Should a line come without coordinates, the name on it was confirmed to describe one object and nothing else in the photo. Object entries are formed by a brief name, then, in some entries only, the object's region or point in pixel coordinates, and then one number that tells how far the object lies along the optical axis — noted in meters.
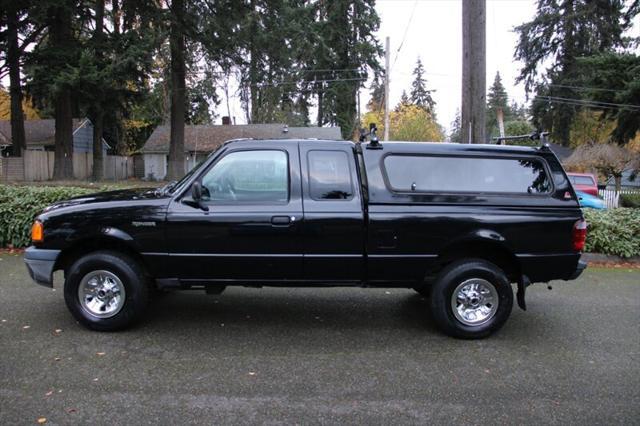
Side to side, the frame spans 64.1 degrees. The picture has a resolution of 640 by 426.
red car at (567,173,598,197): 17.56
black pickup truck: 4.91
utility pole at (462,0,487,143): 9.44
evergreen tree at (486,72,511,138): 95.88
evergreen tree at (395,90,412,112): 76.22
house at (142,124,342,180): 37.03
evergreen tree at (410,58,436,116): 78.31
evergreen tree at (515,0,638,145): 36.47
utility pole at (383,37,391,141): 27.33
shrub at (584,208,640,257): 8.98
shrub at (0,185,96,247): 9.08
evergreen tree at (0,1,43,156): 18.28
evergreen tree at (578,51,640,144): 15.20
